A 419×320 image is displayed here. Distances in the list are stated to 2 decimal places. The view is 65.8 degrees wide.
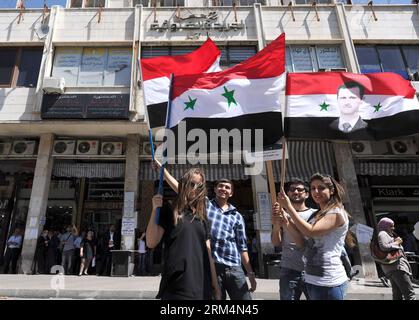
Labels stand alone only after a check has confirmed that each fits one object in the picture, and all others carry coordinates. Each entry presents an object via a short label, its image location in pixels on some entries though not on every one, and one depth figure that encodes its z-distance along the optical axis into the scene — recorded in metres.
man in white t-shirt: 3.72
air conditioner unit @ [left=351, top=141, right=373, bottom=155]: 12.43
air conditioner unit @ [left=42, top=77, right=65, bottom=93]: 11.55
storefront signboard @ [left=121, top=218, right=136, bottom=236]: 11.12
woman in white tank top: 2.73
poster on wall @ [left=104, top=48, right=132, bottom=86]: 12.47
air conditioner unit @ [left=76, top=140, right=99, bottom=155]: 12.40
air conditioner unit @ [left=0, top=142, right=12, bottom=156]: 12.46
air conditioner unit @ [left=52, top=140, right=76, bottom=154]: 12.34
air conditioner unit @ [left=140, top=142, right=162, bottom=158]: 12.31
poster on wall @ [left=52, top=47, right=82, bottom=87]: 12.56
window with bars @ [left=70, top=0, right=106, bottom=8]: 14.47
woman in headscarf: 4.90
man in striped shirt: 3.39
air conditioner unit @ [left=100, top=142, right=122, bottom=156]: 12.41
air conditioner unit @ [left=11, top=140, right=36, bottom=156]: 12.44
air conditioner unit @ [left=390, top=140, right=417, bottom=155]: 12.54
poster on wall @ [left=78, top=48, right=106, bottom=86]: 12.50
